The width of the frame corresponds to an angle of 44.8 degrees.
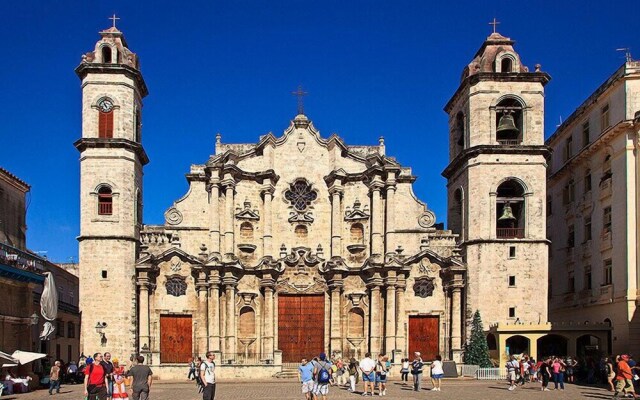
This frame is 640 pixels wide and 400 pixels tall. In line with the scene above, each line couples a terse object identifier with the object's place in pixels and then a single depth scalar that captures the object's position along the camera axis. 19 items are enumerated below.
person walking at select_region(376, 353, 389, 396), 28.73
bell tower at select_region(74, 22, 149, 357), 38.16
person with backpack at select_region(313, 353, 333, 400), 23.89
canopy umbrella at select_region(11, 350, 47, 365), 30.42
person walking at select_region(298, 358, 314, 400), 23.17
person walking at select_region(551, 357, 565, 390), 31.28
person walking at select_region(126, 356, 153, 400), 18.28
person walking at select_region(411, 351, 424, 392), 30.39
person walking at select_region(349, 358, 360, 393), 30.27
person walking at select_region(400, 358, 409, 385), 34.78
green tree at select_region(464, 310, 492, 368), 37.22
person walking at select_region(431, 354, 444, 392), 30.44
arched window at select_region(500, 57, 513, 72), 40.47
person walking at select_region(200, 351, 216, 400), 19.70
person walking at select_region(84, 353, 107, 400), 18.92
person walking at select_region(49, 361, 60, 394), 29.58
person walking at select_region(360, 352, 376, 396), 28.23
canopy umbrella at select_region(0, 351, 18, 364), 27.80
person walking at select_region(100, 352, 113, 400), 19.58
